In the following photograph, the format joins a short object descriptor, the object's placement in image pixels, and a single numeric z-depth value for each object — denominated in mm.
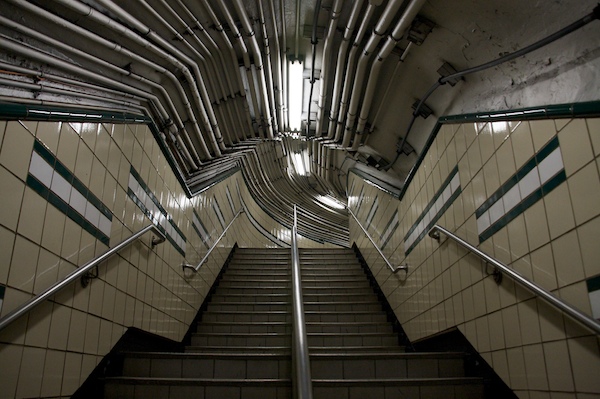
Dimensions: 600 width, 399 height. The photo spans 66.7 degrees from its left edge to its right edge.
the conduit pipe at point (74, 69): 2422
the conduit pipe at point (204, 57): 3921
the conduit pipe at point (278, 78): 4770
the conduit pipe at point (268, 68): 4723
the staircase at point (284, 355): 2988
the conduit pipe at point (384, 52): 3479
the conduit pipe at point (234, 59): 4430
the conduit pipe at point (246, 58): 4438
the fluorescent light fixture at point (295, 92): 5516
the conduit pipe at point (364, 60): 3703
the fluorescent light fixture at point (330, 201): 11633
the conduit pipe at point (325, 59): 4313
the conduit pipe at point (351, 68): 4039
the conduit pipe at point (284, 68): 4811
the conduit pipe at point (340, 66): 4158
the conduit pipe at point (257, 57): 4426
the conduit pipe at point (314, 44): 4539
